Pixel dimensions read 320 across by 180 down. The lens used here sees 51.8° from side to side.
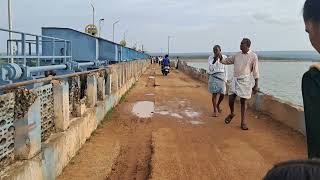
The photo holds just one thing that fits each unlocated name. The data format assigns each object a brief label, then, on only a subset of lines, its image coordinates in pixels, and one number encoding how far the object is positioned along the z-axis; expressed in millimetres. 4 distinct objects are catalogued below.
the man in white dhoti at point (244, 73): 6591
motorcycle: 25998
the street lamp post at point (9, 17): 8484
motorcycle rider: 26234
